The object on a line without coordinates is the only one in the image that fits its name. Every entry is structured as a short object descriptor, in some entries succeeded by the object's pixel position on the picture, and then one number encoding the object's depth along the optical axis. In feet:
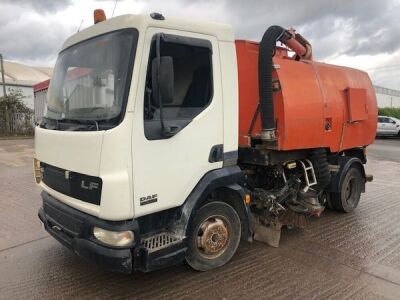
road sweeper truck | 10.72
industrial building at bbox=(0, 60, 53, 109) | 81.55
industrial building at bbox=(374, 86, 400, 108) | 153.58
